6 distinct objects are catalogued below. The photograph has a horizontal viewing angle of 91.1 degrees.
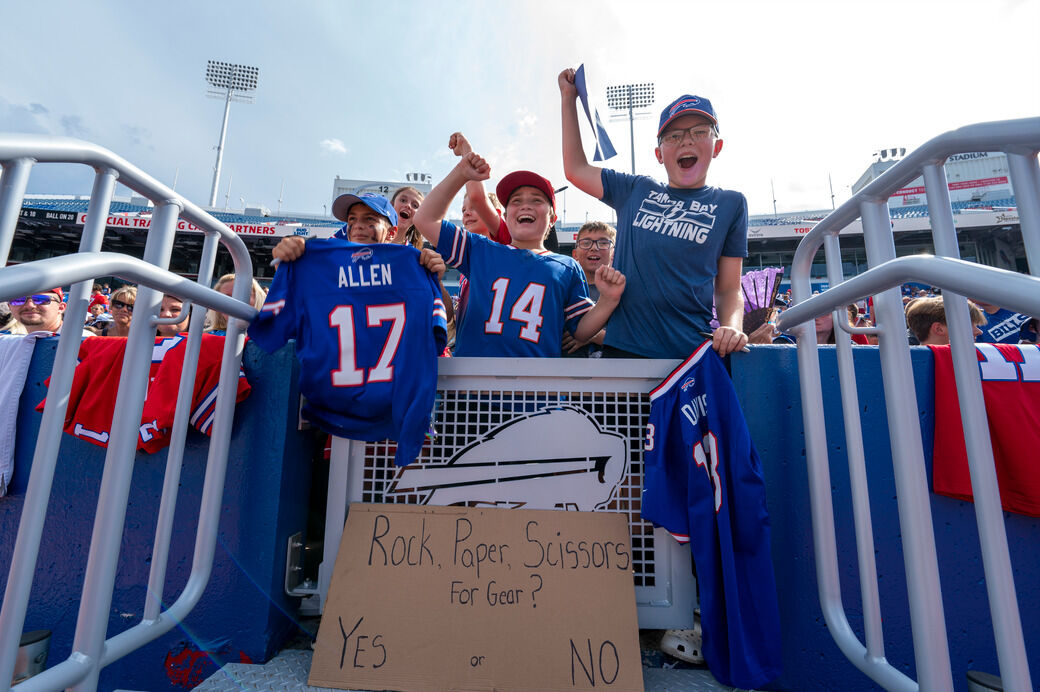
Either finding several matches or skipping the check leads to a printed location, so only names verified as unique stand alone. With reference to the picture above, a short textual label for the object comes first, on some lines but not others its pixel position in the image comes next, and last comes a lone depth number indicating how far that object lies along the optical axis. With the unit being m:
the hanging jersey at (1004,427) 1.63
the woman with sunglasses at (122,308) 4.06
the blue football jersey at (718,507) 1.53
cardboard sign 1.51
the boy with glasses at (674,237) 2.16
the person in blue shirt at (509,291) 2.13
